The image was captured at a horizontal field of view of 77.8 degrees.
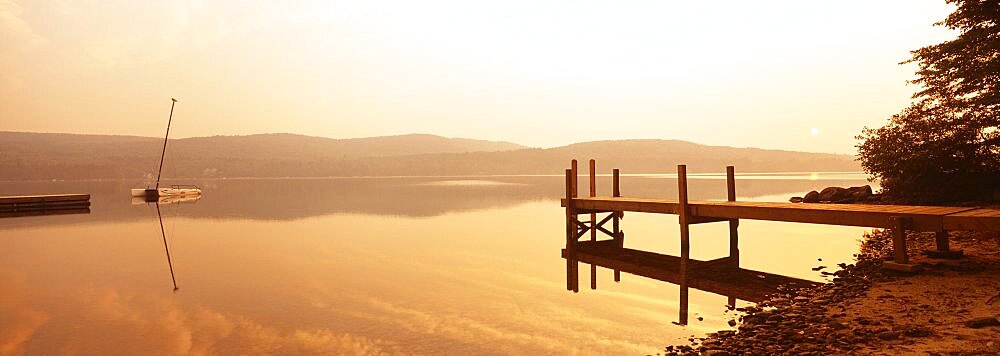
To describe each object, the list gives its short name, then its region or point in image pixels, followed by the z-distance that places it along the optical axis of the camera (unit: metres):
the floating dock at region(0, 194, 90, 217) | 47.59
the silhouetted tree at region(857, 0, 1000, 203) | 19.06
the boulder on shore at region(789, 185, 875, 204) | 26.47
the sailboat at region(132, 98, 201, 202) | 68.81
